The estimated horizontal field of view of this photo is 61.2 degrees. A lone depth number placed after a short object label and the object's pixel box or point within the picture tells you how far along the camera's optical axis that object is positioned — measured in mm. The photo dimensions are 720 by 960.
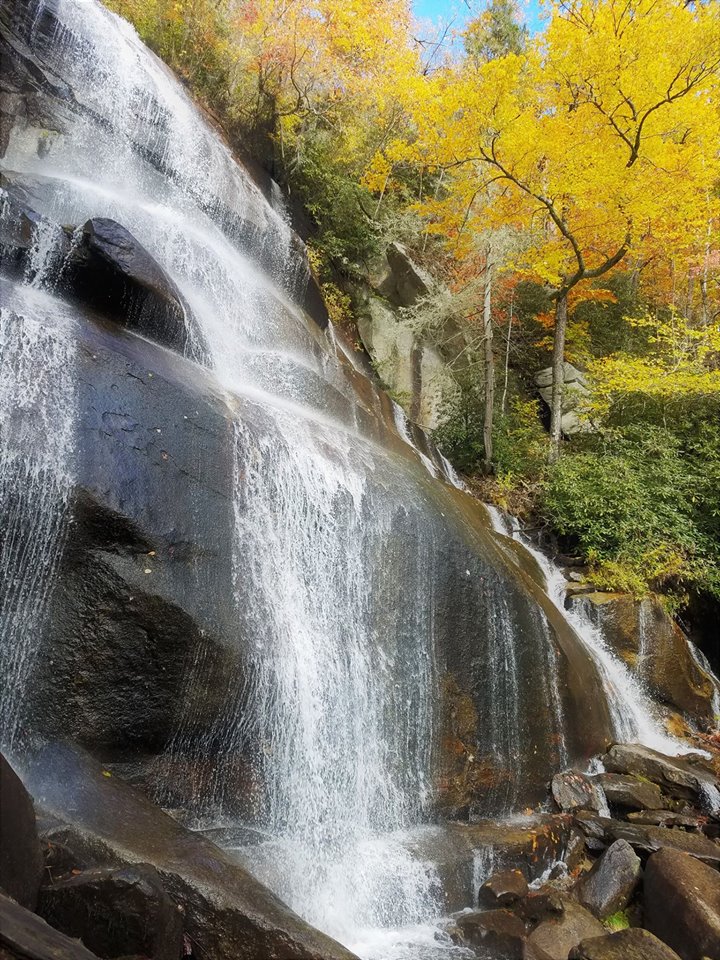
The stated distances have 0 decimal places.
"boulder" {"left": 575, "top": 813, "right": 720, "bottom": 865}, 6496
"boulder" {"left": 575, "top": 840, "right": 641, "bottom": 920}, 5895
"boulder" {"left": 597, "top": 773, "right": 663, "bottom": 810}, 7492
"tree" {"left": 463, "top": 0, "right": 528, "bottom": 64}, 25047
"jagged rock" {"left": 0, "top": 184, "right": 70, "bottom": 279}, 7203
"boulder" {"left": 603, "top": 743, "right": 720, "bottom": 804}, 7824
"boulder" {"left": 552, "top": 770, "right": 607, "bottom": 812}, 7355
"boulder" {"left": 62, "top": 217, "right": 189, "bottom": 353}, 7297
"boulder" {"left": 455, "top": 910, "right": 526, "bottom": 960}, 5133
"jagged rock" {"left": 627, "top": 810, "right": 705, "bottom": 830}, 7203
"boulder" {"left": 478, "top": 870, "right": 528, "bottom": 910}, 5727
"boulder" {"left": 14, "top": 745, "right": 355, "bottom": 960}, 3736
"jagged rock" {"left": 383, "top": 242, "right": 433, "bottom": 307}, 18125
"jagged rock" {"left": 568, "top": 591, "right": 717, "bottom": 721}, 9852
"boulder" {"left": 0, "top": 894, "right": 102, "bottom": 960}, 2327
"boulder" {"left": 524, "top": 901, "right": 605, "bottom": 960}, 5105
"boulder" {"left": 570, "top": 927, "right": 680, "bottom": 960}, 4758
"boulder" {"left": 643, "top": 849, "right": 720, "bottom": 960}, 5191
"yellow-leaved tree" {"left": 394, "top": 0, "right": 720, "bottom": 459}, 11414
